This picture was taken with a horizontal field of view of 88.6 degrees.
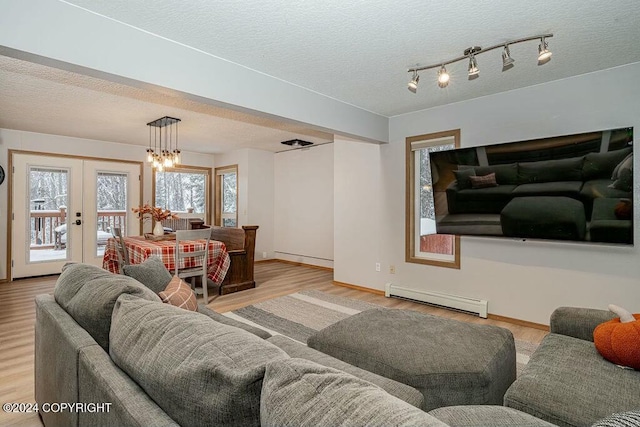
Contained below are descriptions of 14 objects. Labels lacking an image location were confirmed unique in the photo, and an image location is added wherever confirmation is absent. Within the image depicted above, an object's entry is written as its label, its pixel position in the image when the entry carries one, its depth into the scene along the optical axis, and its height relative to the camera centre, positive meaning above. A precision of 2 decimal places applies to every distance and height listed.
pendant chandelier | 4.45 +1.33
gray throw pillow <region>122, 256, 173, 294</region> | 2.05 -0.38
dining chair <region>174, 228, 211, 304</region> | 3.72 -0.47
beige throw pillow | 1.66 -0.42
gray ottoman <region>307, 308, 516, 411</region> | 1.53 -0.72
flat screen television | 2.68 +0.24
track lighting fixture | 2.25 +1.17
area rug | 3.16 -1.11
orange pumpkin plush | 1.46 -0.58
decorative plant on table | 4.59 +0.01
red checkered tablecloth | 3.77 -0.46
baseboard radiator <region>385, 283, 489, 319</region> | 3.59 -1.00
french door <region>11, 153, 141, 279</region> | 5.29 +0.14
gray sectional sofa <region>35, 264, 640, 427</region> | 0.64 -0.39
